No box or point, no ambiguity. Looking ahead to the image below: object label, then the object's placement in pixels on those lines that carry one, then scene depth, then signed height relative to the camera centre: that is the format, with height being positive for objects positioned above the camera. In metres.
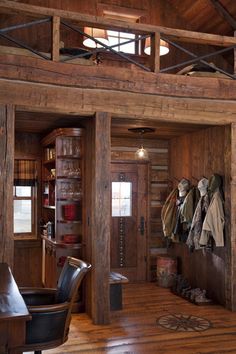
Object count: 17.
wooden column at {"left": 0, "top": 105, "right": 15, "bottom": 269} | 4.12 +0.17
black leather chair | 2.71 -0.84
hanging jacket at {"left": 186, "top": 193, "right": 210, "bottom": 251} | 5.29 -0.28
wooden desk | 2.09 -0.70
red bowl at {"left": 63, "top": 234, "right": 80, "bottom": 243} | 4.96 -0.51
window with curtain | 6.30 -0.02
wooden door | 6.56 -0.35
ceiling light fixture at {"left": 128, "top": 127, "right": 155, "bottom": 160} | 5.72 +0.84
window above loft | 6.34 +2.56
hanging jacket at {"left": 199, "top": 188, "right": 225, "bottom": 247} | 5.01 -0.31
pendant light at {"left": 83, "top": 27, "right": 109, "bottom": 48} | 5.21 +2.18
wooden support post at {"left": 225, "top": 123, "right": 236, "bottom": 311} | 4.96 -0.29
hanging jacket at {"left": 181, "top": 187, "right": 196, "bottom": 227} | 5.61 -0.12
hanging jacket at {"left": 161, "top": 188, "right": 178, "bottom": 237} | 6.11 -0.26
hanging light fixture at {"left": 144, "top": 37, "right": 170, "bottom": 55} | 5.76 +2.25
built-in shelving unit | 4.94 +0.01
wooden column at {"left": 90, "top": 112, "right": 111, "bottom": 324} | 4.44 -0.21
